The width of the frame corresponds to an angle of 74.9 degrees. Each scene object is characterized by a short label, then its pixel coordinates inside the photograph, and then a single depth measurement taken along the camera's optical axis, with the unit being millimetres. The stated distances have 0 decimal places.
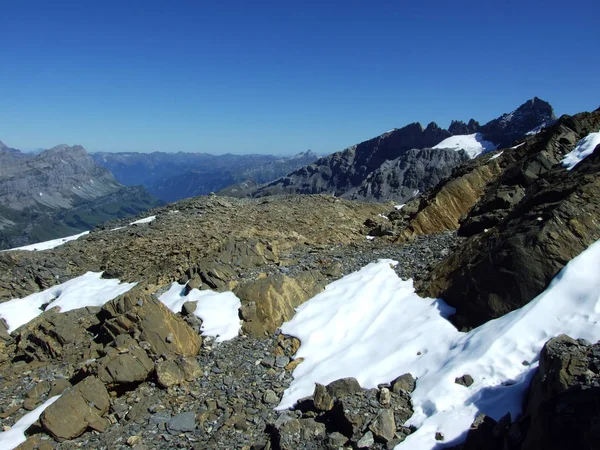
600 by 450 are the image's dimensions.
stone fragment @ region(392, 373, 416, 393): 11417
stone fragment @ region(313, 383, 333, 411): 11578
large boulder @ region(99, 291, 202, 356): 15211
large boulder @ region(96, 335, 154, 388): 13430
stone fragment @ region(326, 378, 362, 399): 11719
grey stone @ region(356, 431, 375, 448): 9836
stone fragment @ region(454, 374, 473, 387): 10680
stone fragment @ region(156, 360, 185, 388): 13570
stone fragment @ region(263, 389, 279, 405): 12747
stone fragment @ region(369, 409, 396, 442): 9859
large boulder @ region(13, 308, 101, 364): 16984
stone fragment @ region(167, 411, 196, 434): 11914
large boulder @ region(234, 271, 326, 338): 16656
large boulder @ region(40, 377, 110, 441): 12031
